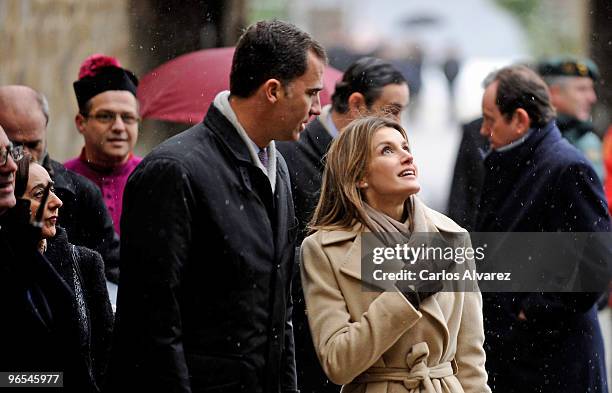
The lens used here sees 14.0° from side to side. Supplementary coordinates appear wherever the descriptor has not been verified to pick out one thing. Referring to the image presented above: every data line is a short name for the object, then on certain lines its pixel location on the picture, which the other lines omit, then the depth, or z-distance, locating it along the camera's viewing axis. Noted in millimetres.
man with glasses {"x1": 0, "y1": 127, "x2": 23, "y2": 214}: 9253
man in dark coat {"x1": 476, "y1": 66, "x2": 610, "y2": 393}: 12742
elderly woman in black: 10043
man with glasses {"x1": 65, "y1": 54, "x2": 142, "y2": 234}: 13753
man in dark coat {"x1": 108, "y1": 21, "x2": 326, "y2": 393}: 8678
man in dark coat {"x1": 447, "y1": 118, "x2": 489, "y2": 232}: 15751
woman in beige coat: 9348
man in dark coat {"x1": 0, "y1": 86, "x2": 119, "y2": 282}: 12123
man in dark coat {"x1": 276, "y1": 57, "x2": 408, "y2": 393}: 11655
